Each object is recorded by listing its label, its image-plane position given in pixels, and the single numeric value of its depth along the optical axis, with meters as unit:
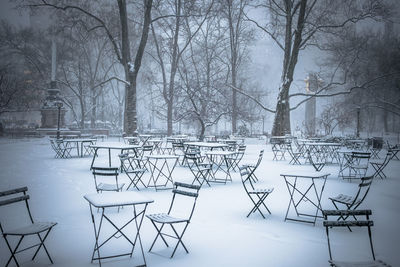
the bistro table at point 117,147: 10.66
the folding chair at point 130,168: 8.30
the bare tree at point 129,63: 20.06
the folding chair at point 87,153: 16.70
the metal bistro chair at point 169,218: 4.34
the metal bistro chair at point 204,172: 9.27
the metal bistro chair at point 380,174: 10.79
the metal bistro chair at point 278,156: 16.40
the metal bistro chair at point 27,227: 3.82
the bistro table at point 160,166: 8.94
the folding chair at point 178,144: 13.23
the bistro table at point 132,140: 17.67
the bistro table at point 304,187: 6.14
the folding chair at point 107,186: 6.04
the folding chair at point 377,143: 20.55
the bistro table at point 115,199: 4.00
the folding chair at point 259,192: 6.10
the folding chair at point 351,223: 3.24
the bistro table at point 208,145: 12.02
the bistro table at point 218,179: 9.95
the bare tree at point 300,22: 21.95
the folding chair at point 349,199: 5.42
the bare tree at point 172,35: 26.75
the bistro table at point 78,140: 14.69
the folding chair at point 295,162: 14.06
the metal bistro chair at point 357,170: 10.04
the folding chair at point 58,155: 14.77
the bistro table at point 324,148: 13.69
